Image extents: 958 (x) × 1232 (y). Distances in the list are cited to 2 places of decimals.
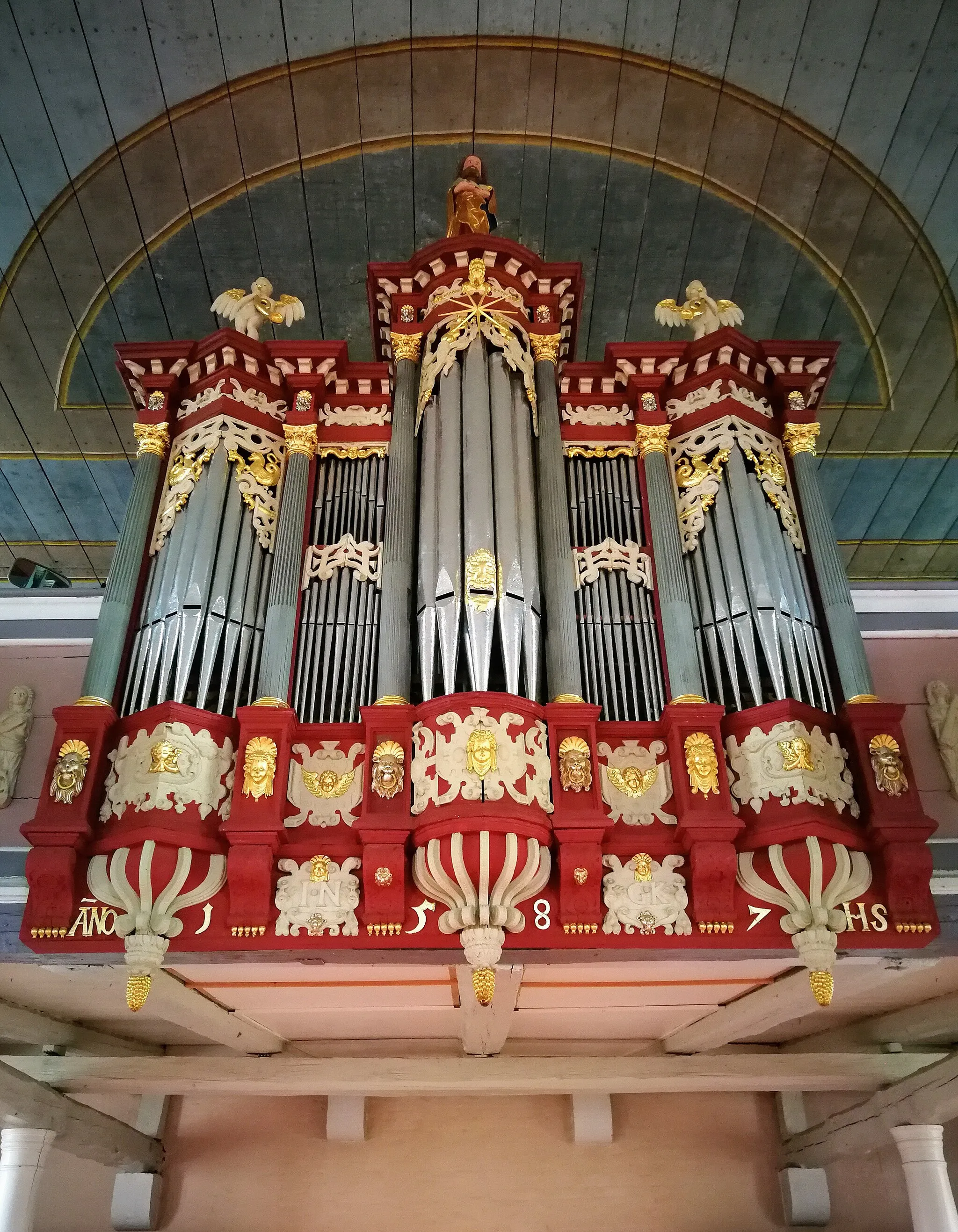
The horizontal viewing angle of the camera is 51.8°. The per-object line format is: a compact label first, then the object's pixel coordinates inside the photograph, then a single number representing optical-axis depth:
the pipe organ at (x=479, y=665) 4.25
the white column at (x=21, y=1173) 5.50
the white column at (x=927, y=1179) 5.50
